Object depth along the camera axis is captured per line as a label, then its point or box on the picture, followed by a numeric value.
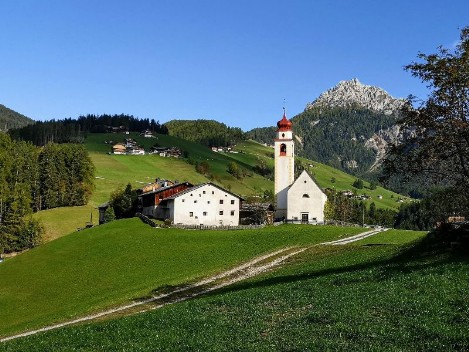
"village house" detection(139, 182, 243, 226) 101.88
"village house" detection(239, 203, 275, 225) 106.69
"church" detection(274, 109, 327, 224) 97.75
